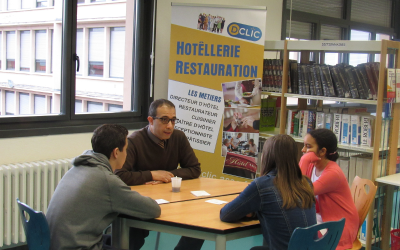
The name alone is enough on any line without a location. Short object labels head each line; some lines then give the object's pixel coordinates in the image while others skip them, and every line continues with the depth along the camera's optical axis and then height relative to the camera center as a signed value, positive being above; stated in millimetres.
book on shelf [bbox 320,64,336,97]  3602 +96
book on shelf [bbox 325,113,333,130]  3629 -248
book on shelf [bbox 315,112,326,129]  3676 -253
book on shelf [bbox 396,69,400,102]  3184 +81
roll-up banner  3844 +71
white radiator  3086 -852
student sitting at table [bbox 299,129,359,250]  2414 -578
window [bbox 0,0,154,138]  3430 +144
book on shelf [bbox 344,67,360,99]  3432 +99
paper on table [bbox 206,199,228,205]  2354 -665
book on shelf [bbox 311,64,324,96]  3682 +104
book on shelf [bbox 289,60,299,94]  3859 +134
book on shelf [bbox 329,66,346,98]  3545 +98
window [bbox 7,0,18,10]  3349 +640
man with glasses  2740 -501
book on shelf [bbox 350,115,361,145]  3418 -302
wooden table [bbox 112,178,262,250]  1953 -669
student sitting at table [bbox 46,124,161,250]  1842 -547
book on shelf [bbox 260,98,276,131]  4156 -245
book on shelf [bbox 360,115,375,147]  3334 -296
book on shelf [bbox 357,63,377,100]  3318 +118
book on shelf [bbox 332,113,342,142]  3562 -273
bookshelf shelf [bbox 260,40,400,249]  3160 -52
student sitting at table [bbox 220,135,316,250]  1909 -512
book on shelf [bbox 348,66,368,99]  3385 +83
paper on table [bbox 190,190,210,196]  2520 -662
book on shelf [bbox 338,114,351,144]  3504 -321
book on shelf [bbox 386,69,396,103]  3129 +85
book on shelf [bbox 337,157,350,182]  3566 -630
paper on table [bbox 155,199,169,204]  2293 -657
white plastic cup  2516 -601
